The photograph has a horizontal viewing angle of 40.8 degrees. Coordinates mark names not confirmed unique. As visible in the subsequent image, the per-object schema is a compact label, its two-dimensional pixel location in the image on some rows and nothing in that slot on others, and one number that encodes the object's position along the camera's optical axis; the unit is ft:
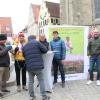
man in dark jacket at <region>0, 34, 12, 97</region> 13.07
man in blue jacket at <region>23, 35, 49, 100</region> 11.88
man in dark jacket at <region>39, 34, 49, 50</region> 14.30
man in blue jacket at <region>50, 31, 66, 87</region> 14.92
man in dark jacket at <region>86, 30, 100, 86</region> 15.37
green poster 16.06
